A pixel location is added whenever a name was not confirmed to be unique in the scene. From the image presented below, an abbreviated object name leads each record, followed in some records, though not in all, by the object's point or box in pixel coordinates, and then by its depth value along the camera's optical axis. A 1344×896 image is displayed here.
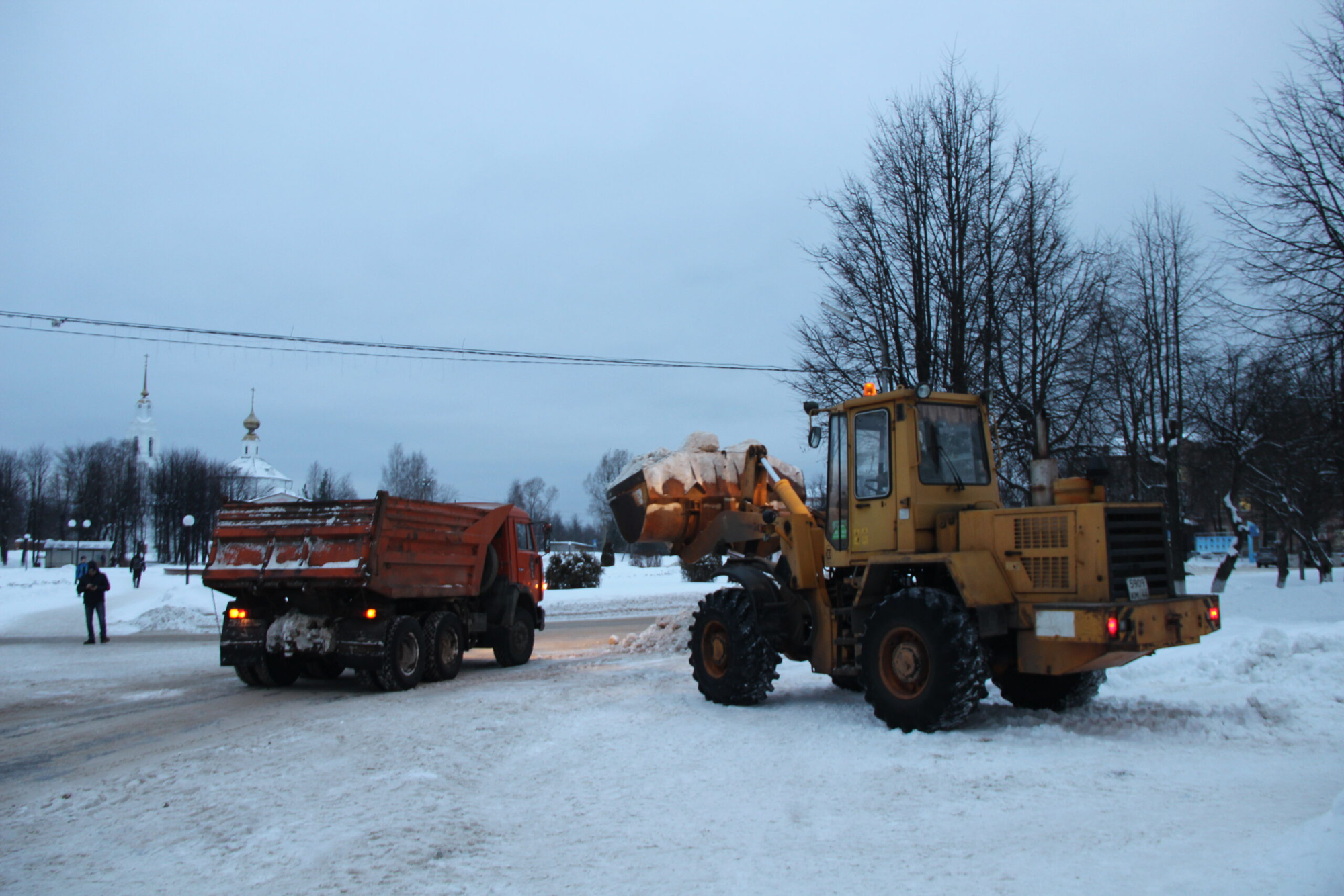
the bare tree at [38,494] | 80.38
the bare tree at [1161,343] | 22.38
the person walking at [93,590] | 19.42
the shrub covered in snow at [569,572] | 37.25
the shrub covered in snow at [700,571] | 34.69
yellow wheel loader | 7.70
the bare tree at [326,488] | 79.94
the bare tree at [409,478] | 75.94
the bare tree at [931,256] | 15.76
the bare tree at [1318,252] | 14.31
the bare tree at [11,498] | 75.75
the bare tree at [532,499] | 96.88
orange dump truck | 11.56
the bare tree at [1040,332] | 15.90
